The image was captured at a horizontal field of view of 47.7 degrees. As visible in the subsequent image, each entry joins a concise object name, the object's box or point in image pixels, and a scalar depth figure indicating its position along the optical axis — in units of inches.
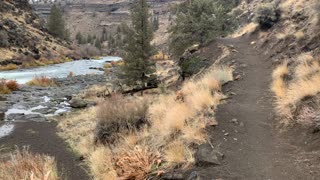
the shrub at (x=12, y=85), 1386.1
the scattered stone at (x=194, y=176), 296.7
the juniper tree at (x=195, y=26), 1334.9
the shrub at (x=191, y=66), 1043.3
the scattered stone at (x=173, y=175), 316.2
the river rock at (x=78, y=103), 1105.8
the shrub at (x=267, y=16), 1203.2
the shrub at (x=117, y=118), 583.5
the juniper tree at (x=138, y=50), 1184.2
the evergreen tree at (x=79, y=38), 6269.7
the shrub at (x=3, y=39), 2456.9
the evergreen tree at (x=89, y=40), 6927.2
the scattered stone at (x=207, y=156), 326.0
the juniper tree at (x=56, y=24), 3878.0
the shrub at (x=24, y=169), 329.4
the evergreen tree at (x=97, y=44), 6221.5
